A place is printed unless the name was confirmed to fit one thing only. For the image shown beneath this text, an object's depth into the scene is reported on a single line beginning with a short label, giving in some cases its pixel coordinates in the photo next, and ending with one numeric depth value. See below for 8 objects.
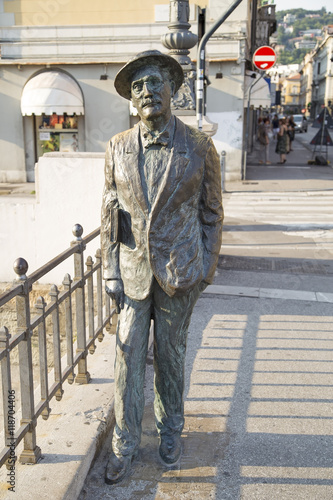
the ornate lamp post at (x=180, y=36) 7.51
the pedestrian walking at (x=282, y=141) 23.20
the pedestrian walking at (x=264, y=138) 23.76
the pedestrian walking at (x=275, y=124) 33.54
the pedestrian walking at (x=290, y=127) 30.55
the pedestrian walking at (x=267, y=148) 23.92
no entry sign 18.69
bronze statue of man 3.12
